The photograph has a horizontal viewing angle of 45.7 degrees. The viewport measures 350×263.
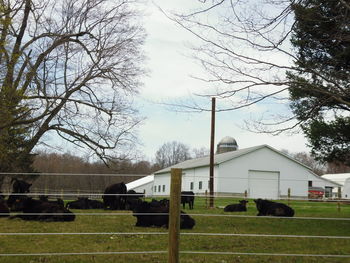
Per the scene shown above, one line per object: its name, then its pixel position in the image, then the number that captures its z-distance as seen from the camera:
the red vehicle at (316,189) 46.50
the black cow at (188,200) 19.32
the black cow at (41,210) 11.41
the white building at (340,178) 52.74
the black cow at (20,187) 15.76
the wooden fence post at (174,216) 5.18
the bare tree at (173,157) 99.80
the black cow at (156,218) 10.16
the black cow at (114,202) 16.23
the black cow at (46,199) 12.49
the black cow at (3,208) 12.24
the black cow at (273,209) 13.35
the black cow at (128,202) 16.10
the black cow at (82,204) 16.12
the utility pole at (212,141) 24.28
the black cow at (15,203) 13.40
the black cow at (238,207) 16.38
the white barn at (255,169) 37.69
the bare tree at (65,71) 18.27
